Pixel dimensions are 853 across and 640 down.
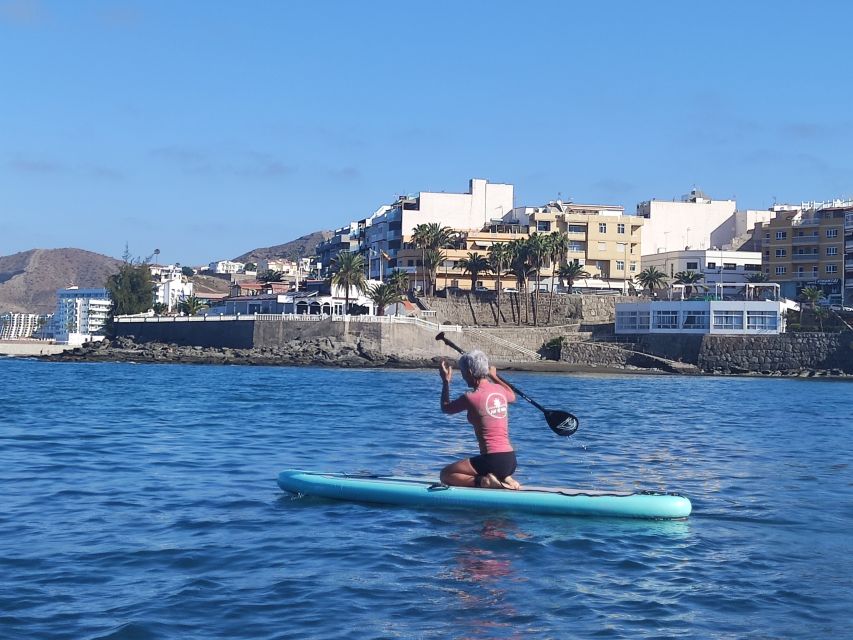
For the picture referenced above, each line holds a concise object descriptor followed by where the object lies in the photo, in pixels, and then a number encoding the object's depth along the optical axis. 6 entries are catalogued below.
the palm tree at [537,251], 90.25
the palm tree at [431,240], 95.69
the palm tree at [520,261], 91.38
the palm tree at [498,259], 92.38
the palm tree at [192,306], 103.31
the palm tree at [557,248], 90.50
